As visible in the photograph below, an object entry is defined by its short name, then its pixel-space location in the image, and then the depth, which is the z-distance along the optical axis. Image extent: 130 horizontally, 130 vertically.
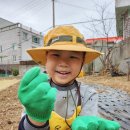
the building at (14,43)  16.13
